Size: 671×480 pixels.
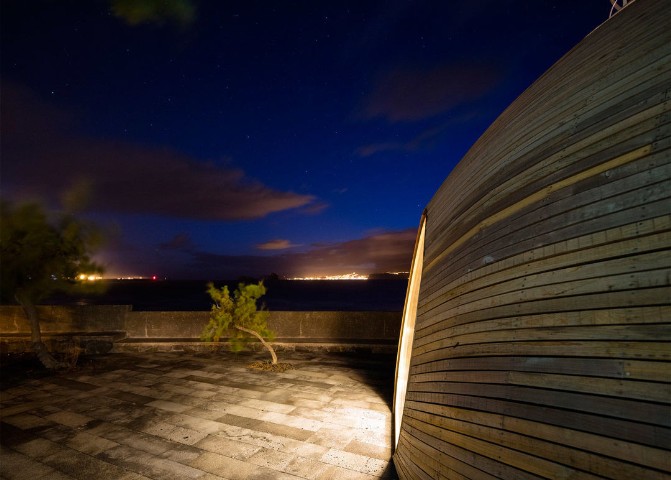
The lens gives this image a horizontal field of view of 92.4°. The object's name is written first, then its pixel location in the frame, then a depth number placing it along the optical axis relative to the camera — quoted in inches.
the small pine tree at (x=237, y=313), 349.1
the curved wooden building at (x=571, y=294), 68.9
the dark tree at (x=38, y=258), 330.6
